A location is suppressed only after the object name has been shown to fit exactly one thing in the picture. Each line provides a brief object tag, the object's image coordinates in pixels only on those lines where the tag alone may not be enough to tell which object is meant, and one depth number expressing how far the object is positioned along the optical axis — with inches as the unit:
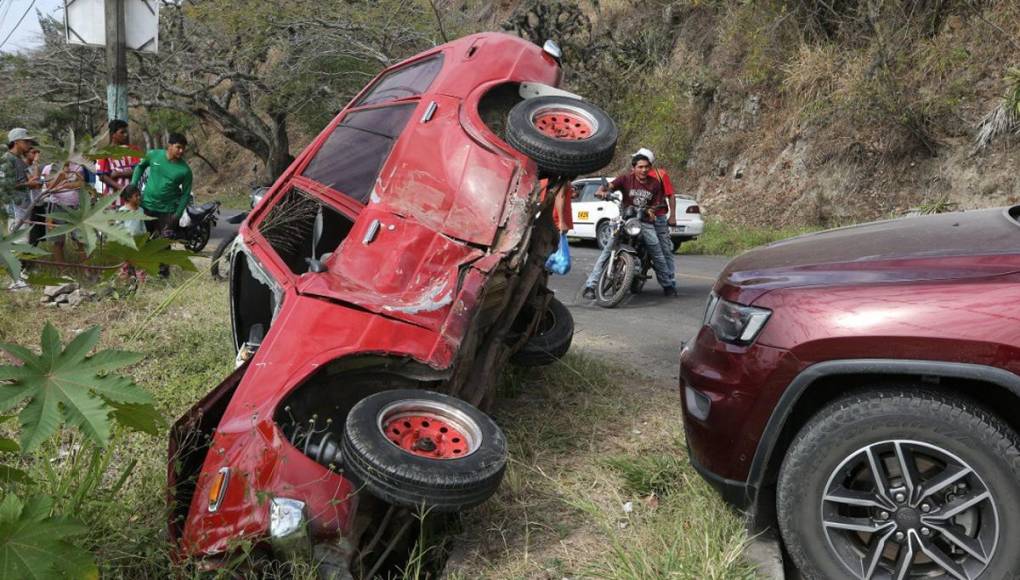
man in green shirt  314.0
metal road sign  252.1
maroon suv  87.1
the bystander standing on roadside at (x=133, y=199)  270.7
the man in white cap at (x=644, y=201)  320.5
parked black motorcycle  457.4
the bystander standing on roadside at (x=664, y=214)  325.1
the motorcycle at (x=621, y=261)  315.3
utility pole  250.8
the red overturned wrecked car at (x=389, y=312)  105.3
